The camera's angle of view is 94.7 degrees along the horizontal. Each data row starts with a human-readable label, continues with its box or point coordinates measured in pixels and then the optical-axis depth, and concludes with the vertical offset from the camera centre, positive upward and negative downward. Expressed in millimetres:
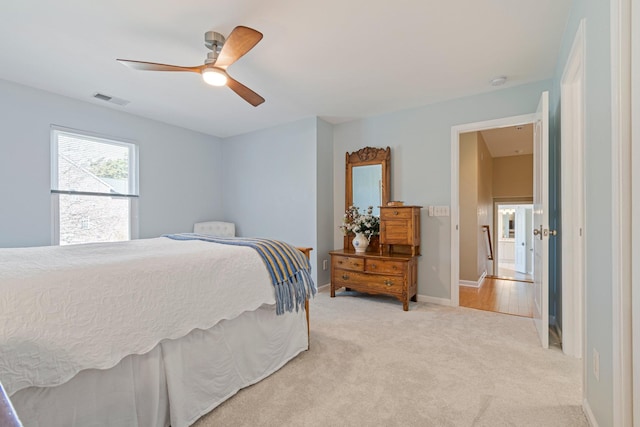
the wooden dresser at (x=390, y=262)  3336 -595
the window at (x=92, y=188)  3340 +310
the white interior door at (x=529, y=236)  6181 -563
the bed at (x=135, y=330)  1051 -521
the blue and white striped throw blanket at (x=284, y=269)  1984 -399
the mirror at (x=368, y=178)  3900 +477
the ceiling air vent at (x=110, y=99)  3273 +1312
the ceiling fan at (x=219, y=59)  1862 +1084
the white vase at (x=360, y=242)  3791 -381
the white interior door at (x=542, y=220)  2316 -62
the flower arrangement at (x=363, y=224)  3844 -150
